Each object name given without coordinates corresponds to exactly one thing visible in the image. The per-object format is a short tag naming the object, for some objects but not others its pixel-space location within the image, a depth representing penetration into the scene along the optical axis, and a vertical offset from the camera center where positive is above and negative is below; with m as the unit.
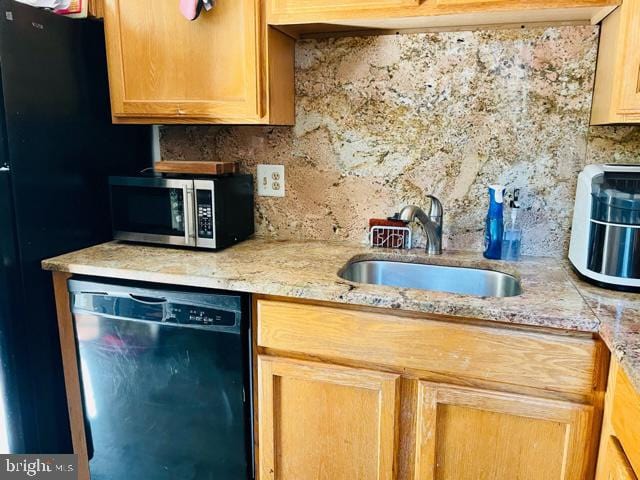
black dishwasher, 1.43 -0.70
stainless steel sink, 1.59 -0.44
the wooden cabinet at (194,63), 1.57 +0.27
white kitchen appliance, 1.23 -0.20
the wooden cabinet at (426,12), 1.32 +0.38
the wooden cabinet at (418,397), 1.16 -0.63
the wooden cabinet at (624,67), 1.23 +0.20
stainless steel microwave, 1.65 -0.22
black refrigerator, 1.46 -0.13
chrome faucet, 1.69 -0.27
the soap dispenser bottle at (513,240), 1.66 -0.31
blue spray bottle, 1.60 -0.25
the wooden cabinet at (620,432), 0.91 -0.56
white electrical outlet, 1.93 -0.13
